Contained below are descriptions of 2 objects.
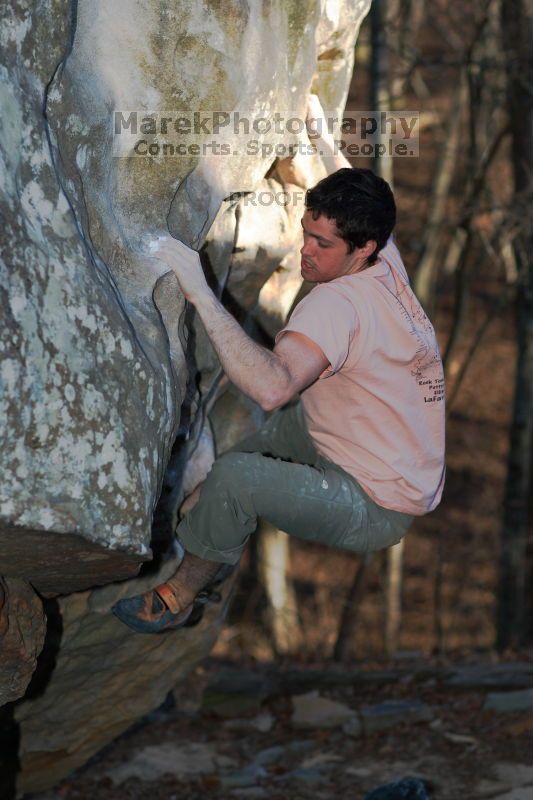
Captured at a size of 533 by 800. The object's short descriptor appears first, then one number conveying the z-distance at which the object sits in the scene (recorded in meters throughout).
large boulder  6.47
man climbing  7.93
